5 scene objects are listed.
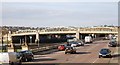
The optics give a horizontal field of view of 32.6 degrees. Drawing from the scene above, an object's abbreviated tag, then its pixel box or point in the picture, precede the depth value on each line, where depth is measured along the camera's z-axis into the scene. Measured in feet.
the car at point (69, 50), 110.06
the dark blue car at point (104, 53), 91.74
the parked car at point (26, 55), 77.92
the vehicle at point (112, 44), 153.93
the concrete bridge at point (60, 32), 277.03
